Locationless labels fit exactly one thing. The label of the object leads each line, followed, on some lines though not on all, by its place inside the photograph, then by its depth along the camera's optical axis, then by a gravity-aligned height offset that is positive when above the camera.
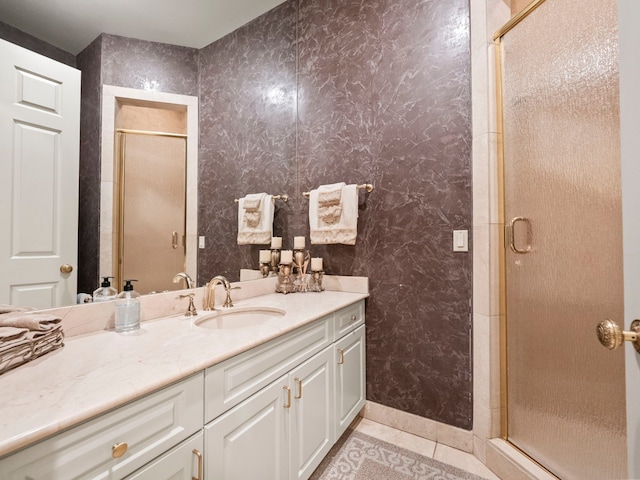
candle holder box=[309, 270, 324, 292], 1.91 -0.23
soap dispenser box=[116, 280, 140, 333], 1.02 -0.24
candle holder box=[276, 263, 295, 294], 1.85 -0.22
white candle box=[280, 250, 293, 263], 1.88 -0.08
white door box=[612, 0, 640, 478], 0.54 +0.10
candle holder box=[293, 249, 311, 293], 1.90 -0.15
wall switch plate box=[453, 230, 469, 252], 1.56 +0.02
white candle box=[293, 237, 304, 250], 1.94 +0.02
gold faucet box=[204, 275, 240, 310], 1.37 -0.23
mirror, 1.02 +0.62
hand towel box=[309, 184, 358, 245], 1.79 +0.17
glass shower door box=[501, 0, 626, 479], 1.05 +0.04
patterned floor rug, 1.38 -1.08
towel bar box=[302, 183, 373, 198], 1.82 +0.36
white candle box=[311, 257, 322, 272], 1.91 -0.13
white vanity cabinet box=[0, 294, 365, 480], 0.56 -0.47
